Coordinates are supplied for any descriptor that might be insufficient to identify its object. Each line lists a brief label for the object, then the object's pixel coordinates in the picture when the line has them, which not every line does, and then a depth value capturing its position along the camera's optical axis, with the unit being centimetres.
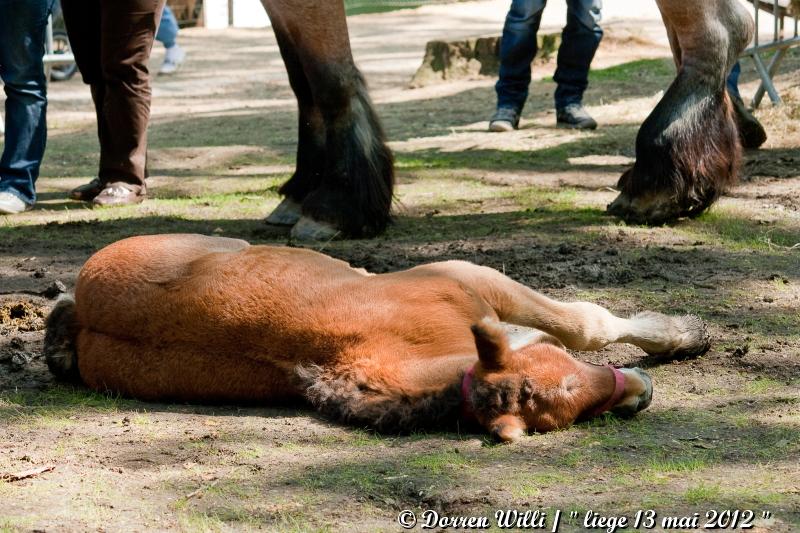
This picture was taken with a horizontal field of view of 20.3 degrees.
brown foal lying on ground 580
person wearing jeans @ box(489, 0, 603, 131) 1652
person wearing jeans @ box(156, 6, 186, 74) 2686
